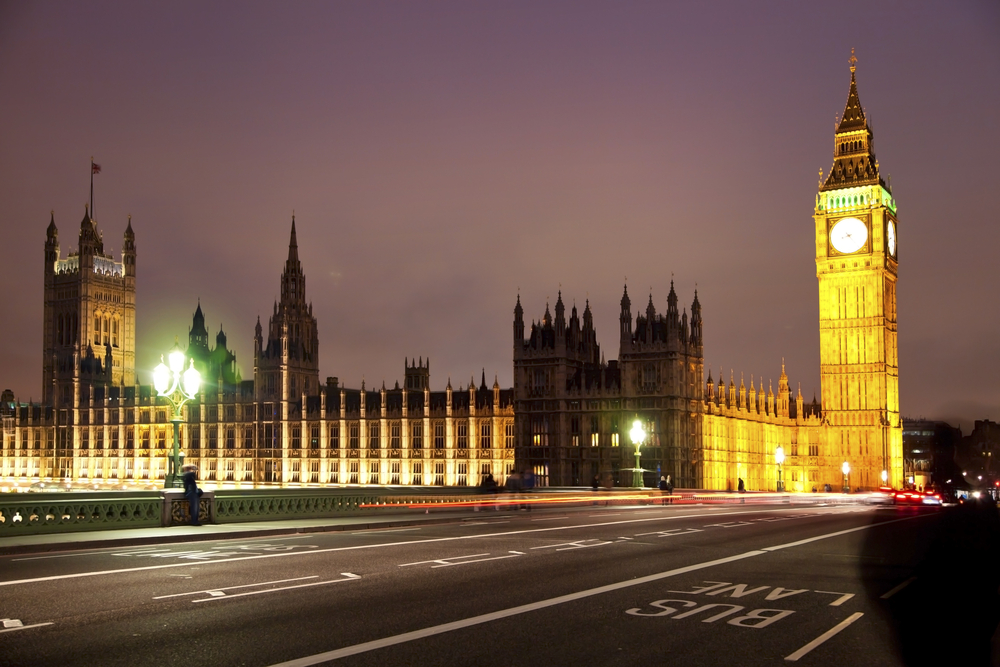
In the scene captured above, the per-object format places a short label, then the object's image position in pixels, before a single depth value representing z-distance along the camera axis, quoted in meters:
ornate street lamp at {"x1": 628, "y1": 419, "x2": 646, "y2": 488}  56.88
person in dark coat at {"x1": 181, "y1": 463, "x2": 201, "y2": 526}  28.72
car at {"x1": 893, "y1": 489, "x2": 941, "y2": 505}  57.69
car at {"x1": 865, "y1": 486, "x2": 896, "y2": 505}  62.75
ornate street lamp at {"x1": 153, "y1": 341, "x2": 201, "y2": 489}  31.45
